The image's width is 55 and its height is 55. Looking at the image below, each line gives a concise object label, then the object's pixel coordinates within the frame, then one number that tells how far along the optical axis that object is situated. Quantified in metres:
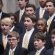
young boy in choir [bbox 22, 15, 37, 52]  12.14
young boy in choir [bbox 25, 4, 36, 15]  12.83
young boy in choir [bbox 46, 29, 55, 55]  11.05
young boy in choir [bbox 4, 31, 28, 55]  11.55
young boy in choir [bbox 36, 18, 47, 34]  11.98
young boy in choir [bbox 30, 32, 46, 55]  11.24
